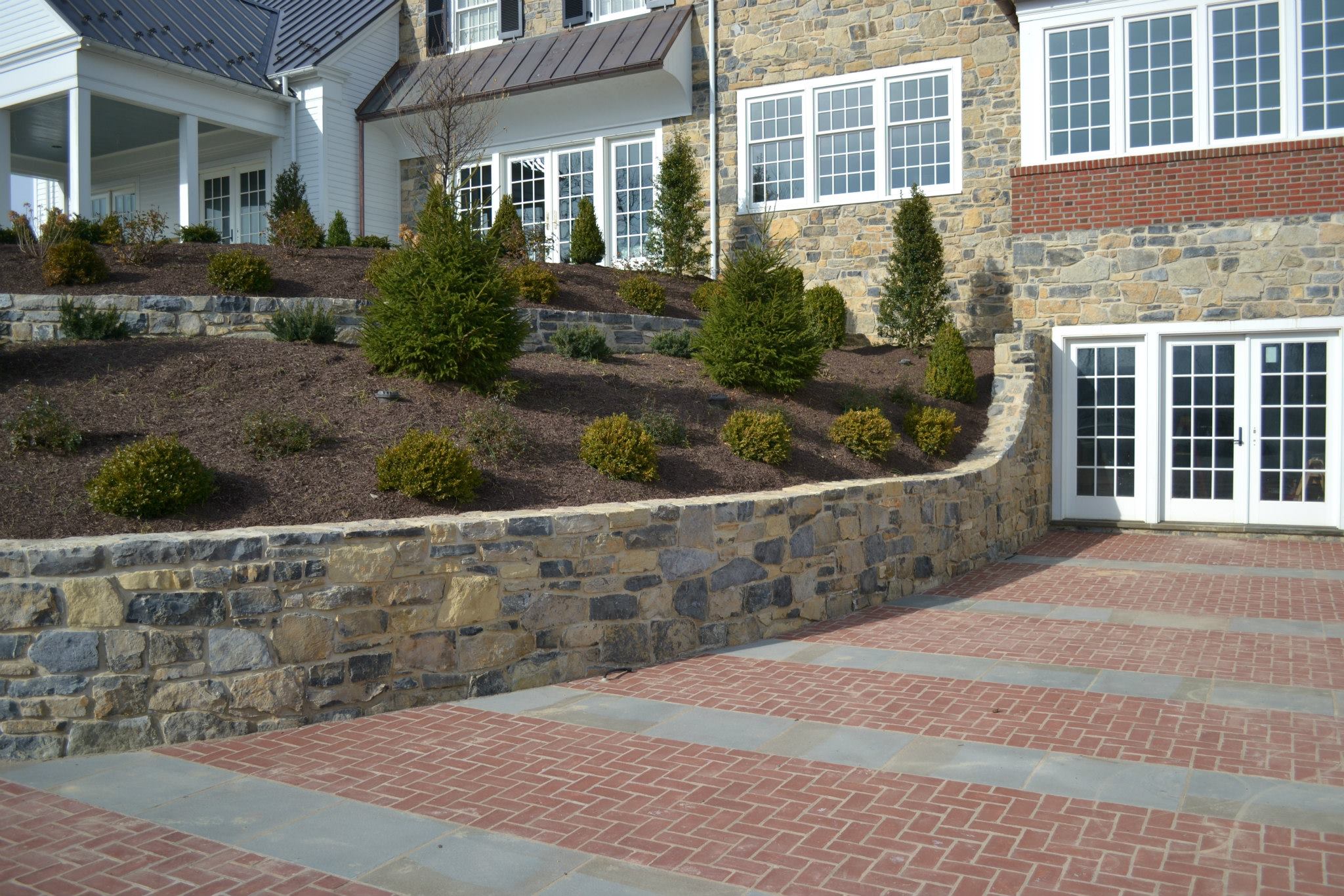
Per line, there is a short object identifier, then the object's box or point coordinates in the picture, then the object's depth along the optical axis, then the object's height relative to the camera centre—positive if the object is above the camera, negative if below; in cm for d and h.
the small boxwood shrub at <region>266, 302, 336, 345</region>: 1053 +120
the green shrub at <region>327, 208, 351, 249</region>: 1609 +338
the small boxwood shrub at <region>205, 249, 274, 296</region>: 1115 +189
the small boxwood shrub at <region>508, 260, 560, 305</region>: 1284 +201
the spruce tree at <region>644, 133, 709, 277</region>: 1703 +374
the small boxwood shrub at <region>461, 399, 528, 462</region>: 822 +3
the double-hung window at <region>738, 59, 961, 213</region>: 1602 +502
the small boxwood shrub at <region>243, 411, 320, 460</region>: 762 +3
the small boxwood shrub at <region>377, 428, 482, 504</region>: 715 -22
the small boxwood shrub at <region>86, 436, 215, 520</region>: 642 -27
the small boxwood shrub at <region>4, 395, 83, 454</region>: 725 +6
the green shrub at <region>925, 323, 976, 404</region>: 1305 +85
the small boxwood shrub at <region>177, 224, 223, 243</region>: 1438 +300
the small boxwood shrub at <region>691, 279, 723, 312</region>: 1424 +210
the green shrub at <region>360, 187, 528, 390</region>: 915 +120
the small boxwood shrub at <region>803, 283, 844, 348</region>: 1472 +191
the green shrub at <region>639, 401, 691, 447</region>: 924 +9
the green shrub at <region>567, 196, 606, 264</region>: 1645 +328
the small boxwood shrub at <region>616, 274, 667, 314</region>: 1384 +201
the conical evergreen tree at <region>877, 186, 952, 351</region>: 1501 +240
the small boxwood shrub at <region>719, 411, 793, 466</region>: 935 +0
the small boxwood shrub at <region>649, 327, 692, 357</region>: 1255 +119
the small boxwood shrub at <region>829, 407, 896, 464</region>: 1043 +2
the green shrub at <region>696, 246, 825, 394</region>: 1109 +117
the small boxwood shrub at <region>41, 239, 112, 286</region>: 1093 +197
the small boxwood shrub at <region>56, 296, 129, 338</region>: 998 +121
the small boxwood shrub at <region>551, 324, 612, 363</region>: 1152 +110
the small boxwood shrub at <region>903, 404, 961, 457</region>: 1131 +8
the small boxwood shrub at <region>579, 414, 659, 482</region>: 822 -11
